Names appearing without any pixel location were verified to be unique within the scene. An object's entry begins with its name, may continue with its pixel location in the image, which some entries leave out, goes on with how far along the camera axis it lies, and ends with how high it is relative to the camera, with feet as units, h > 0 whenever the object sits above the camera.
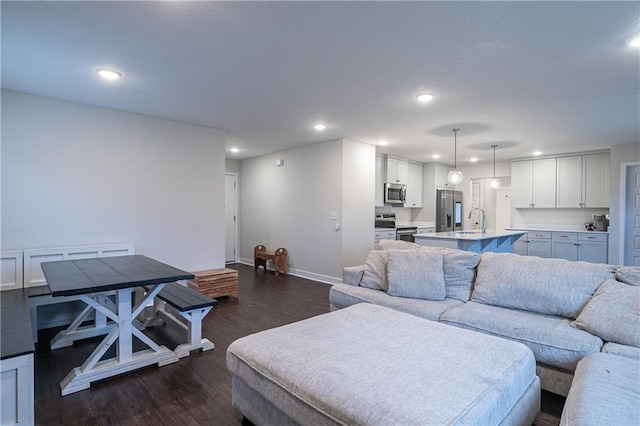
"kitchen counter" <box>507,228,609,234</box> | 19.49 -1.42
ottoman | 4.09 -2.46
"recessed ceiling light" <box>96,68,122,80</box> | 9.06 +3.91
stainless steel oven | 21.80 -1.66
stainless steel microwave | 22.25 +1.11
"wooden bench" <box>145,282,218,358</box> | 8.98 -2.87
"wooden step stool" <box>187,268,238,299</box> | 13.82 -3.24
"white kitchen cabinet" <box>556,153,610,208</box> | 20.06 +1.76
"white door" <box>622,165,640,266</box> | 17.99 -0.38
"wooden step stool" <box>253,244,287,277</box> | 20.31 -3.17
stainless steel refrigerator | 24.98 -0.11
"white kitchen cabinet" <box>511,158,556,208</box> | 22.03 +1.79
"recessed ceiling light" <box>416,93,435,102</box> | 10.75 +3.82
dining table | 7.23 -2.39
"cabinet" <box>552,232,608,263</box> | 19.22 -2.35
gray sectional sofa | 6.57 -2.34
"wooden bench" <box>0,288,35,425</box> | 5.68 -3.07
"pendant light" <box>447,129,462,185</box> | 16.24 +1.65
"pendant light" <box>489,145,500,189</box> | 19.44 +1.55
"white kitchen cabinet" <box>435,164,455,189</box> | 25.91 +2.68
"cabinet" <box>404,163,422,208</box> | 24.93 +1.77
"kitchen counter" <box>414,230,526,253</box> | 14.82 -1.56
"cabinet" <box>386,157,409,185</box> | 22.51 +2.77
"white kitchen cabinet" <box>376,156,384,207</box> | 21.98 +1.89
